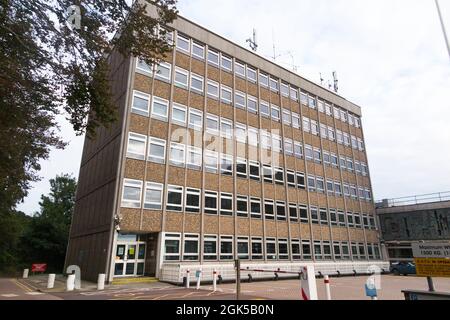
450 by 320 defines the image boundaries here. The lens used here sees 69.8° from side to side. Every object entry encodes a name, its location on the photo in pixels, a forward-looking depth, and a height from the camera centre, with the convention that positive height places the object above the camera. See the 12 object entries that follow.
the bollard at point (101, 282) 15.40 -0.80
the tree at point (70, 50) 7.86 +5.26
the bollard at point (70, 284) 15.22 -0.89
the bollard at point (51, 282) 16.58 -0.87
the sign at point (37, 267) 31.42 -0.27
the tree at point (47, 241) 40.19 +2.78
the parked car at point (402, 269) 27.66 -0.28
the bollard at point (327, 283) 7.60 -0.42
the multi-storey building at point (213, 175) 20.05 +6.61
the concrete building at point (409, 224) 32.97 +4.24
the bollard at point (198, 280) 15.53 -0.70
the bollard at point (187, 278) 16.35 -0.65
